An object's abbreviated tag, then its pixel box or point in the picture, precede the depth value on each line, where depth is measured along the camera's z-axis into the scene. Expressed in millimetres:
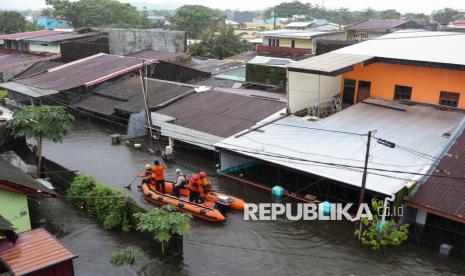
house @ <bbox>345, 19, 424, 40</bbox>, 44781
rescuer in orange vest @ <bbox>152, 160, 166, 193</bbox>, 19561
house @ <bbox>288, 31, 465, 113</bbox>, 22031
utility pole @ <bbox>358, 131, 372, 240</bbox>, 14068
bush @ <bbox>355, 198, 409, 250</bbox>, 15516
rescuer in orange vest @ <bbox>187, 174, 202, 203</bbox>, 18094
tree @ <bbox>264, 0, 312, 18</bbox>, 123688
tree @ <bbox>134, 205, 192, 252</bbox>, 14367
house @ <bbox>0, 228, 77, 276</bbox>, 11266
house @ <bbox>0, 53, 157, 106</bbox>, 34281
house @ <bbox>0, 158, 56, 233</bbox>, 14505
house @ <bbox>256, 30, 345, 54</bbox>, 42406
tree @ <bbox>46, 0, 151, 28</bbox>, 74125
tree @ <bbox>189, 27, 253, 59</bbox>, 56469
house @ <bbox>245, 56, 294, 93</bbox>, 34500
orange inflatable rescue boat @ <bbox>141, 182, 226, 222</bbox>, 17734
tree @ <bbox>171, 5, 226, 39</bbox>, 79000
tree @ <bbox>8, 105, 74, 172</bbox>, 21391
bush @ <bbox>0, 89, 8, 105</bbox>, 38697
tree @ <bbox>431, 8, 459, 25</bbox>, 108250
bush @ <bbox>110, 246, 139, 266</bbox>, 14258
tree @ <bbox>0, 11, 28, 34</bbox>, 72000
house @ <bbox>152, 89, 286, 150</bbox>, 23922
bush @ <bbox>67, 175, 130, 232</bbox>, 17188
